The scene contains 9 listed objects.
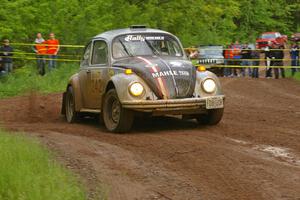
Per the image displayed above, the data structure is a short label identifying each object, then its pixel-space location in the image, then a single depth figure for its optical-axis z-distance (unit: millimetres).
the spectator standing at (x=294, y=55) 25516
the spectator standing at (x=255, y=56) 29894
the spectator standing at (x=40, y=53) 23656
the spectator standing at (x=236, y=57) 30109
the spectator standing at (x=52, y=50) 23609
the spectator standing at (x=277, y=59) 25328
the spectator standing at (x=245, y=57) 29066
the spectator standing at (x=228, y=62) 30673
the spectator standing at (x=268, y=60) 25922
